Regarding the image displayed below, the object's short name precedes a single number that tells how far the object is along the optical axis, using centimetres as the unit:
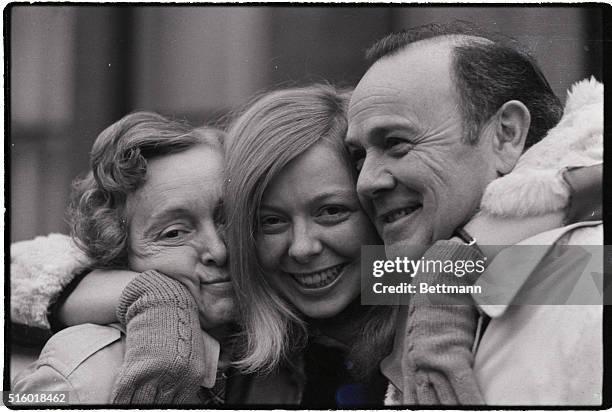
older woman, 557
